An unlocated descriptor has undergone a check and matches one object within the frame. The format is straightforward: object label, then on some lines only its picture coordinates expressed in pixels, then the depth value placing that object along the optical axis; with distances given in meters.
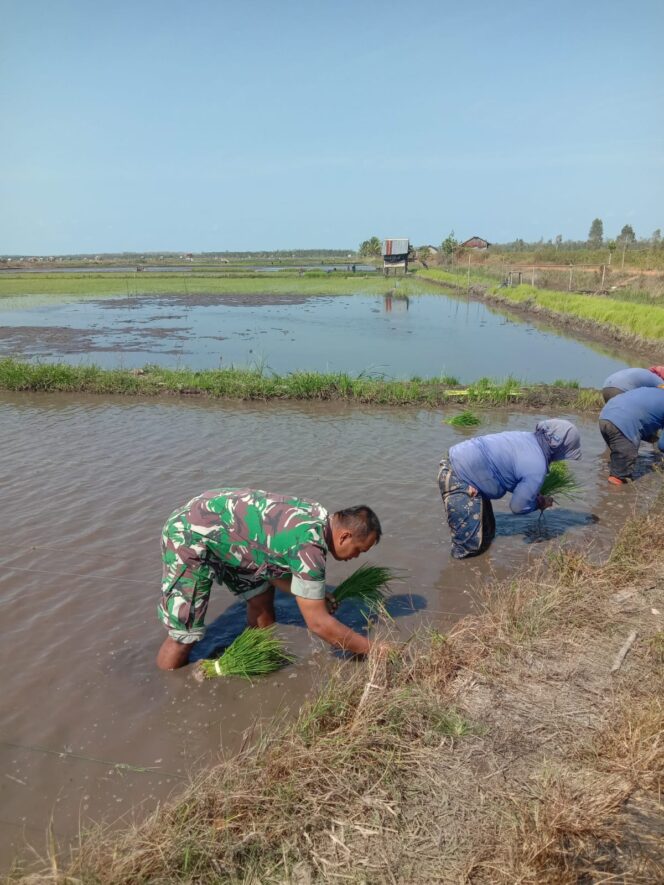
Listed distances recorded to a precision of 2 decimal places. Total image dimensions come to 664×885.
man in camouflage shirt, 2.84
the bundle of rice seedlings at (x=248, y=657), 3.07
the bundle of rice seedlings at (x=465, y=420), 8.11
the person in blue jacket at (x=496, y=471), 4.23
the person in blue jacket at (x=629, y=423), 5.88
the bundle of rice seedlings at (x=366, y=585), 3.55
